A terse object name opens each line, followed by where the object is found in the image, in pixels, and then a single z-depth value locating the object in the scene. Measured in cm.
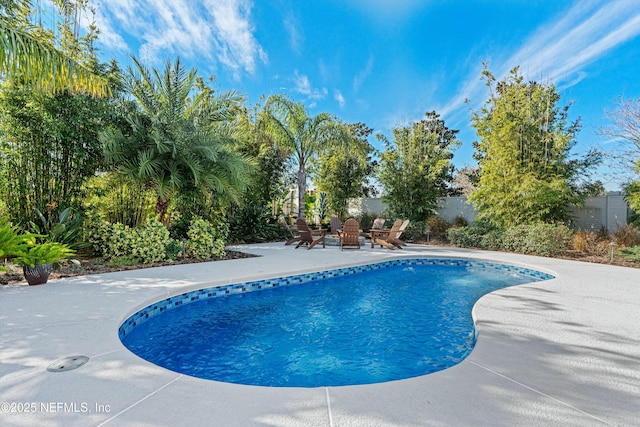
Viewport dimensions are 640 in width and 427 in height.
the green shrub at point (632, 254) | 762
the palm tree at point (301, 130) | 1235
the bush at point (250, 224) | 1127
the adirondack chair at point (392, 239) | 1005
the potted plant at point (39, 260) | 438
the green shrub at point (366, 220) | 1557
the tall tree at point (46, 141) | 581
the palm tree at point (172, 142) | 681
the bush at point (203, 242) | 759
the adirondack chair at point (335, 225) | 1302
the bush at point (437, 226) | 1308
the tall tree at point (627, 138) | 919
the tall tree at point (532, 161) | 973
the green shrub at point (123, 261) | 621
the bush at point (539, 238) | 891
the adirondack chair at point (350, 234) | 984
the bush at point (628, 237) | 875
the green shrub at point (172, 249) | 704
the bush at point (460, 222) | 1299
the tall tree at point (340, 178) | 1631
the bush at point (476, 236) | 1045
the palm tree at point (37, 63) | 430
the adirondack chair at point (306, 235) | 991
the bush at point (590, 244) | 880
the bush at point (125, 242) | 659
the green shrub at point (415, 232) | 1295
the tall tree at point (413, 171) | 1341
